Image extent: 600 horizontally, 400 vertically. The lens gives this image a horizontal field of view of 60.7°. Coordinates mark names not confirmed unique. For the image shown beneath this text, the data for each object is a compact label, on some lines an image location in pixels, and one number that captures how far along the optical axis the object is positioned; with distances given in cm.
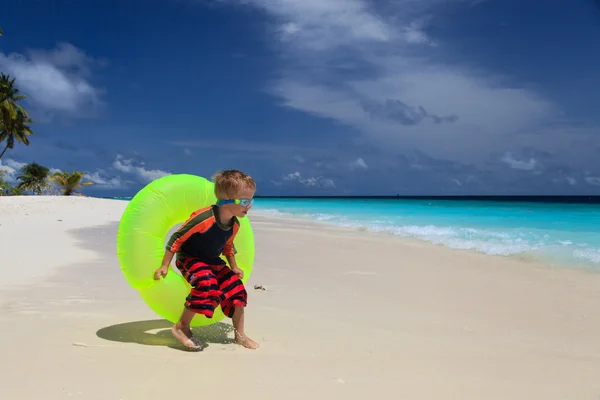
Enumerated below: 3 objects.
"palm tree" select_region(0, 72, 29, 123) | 3578
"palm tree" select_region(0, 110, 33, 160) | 3928
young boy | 345
